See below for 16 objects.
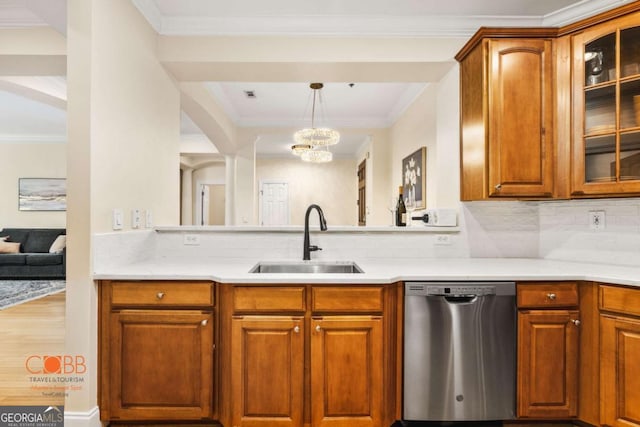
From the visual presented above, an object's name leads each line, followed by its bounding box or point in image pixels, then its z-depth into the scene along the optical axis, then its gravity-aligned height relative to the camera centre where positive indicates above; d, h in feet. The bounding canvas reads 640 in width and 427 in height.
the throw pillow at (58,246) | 19.31 -1.89
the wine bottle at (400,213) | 8.86 +0.00
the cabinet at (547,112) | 6.61 +2.04
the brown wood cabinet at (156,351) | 5.87 -2.36
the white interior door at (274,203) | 27.32 +0.81
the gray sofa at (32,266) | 18.65 -2.89
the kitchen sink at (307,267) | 7.62 -1.22
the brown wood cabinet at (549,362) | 5.92 -2.56
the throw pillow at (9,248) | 19.22 -1.98
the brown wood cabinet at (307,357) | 5.76 -2.42
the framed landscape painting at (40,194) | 21.93 +1.19
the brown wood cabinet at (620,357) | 5.41 -2.30
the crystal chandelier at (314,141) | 15.11 +3.36
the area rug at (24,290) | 14.15 -3.62
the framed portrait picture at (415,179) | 12.46 +1.34
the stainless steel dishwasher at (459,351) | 5.90 -2.38
